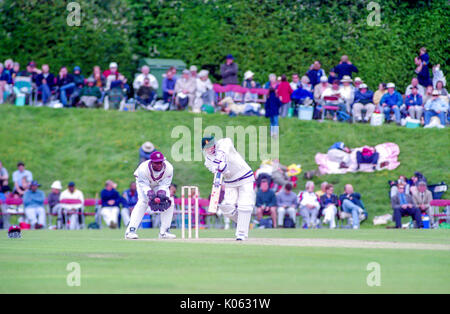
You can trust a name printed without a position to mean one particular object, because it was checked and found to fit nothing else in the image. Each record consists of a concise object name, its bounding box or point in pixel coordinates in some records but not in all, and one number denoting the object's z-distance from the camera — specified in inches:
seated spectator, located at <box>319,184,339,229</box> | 1176.8
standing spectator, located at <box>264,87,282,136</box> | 1363.2
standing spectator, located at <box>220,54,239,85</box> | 1462.8
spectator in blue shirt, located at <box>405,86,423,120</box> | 1424.7
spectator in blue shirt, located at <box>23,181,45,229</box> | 1162.6
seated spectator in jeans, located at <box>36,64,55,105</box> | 1395.2
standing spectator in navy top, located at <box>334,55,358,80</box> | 1455.5
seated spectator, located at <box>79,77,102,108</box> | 1428.4
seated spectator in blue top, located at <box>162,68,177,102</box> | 1428.4
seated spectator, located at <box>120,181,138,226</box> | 1170.5
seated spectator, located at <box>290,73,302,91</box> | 1437.3
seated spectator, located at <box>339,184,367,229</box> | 1189.1
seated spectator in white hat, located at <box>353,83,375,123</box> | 1425.9
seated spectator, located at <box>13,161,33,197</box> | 1221.1
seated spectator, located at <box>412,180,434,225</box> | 1170.6
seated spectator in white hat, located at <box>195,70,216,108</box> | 1421.0
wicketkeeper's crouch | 813.2
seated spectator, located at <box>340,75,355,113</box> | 1424.7
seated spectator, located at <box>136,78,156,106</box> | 1427.2
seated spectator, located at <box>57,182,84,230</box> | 1173.7
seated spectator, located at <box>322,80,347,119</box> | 1419.3
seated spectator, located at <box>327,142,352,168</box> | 1325.0
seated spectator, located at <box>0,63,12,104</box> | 1390.3
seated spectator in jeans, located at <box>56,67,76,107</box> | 1398.9
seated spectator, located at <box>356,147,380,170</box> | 1318.9
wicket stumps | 816.5
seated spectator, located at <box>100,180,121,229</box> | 1161.4
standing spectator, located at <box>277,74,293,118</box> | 1392.7
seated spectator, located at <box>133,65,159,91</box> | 1414.9
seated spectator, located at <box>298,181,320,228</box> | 1183.6
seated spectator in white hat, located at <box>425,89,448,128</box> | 1408.7
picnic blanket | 1316.4
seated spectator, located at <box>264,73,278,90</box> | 1398.1
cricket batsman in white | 799.7
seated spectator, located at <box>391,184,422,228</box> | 1163.3
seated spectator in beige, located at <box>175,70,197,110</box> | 1417.3
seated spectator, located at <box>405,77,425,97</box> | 1432.1
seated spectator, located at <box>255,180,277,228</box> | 1170.0
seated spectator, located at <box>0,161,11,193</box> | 1219.2
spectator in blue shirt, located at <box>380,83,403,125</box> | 1429.6
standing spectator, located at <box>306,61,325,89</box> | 1455.5
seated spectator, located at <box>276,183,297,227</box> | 1178.6
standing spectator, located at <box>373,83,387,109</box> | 1445.6
